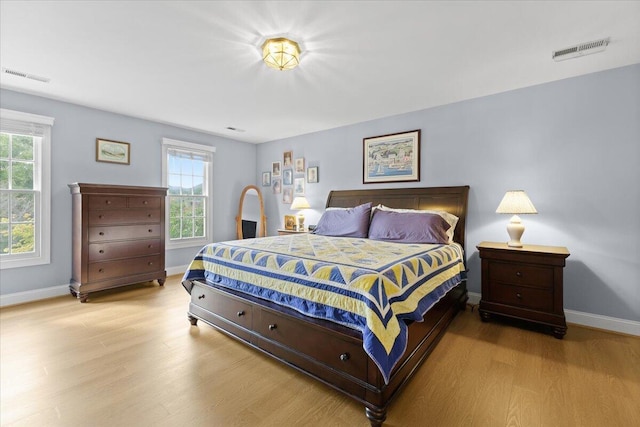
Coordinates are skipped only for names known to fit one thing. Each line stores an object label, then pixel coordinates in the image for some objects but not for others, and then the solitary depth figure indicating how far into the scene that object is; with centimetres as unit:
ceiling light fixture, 225
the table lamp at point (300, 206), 484
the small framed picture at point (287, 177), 540
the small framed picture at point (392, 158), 392
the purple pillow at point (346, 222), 360
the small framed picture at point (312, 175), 499
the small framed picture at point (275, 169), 560
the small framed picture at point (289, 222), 531
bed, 158
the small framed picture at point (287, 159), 538
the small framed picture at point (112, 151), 395
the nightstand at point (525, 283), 259
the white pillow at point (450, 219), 322
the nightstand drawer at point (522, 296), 264
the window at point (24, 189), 333
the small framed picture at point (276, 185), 562
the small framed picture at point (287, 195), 543
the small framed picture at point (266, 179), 578
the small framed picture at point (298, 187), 523
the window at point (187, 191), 472
